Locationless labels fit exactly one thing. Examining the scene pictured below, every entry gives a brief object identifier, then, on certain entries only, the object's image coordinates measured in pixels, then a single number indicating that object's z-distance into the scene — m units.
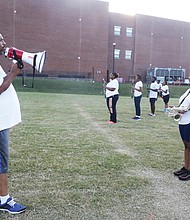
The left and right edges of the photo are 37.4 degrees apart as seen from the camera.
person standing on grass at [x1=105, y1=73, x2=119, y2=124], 9.75
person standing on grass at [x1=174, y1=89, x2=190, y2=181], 4.44
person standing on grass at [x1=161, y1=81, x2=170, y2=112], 14.90
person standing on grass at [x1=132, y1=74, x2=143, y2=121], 11.07
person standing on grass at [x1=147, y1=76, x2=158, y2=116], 12.88
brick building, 37.93
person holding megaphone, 3.04
